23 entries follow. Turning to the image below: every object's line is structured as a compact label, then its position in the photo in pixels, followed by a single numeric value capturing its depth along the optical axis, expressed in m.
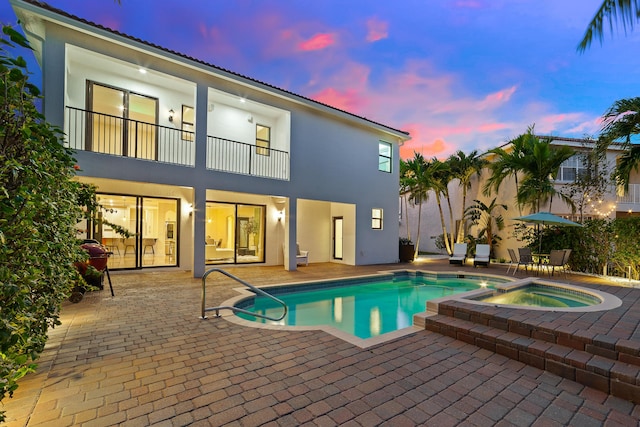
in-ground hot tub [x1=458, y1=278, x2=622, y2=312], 6.98
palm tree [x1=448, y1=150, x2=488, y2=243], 15.66
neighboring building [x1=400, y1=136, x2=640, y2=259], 14.66
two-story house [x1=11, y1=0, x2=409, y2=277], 8.68
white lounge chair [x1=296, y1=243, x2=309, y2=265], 13.60
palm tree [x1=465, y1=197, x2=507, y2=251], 16.08
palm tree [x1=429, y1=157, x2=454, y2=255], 16.06
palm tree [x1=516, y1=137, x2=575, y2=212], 12.38
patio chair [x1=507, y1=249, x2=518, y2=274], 11.57
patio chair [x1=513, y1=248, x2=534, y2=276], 11.52
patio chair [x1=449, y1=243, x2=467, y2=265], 14.30
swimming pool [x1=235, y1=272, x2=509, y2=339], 6.96
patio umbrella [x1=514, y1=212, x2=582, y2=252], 10.52
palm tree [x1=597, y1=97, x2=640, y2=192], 7.95
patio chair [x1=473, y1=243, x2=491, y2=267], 13.78
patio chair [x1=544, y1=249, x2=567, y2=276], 10.66
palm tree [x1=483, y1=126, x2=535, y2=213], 13.02
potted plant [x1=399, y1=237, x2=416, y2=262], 16.34
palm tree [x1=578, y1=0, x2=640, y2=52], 5.67
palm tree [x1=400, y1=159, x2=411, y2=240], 17.04
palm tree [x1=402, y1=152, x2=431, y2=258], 16.39
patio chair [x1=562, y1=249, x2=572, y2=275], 10.63
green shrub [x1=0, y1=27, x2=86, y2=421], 1.85
